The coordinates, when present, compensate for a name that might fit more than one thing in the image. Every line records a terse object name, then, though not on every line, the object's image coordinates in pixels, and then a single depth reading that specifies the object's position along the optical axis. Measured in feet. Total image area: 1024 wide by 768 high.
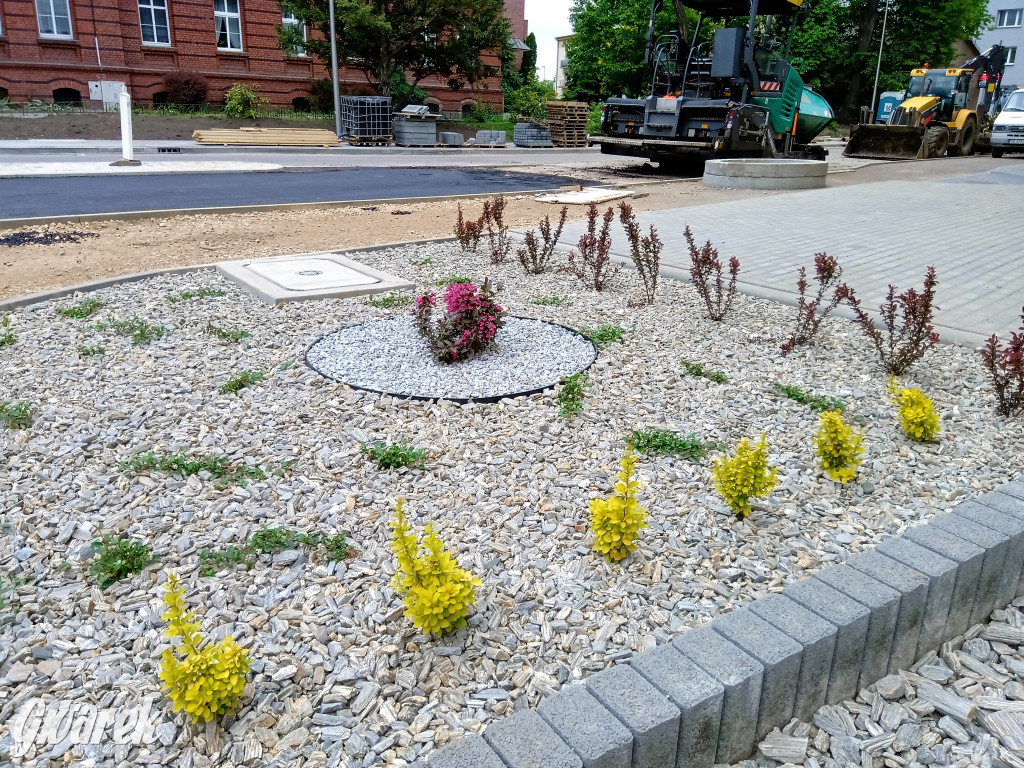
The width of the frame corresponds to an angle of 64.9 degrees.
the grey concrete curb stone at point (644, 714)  6.56
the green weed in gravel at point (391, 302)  20.26
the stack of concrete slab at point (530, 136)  102.82
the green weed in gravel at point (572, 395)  13.74
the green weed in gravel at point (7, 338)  17.13
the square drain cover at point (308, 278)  20.83
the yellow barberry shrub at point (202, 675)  6.96
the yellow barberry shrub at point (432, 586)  7.93
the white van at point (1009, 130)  84.94
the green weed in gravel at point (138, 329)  17.34
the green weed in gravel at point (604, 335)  17.68
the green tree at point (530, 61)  171.63
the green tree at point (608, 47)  144.77
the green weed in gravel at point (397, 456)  11.94
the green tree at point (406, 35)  102.17
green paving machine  55.36
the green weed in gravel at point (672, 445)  12.41
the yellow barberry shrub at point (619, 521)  9.43
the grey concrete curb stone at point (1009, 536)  9.45
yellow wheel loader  81.20
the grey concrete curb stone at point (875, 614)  8.15
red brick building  96.17
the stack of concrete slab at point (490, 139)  104.46
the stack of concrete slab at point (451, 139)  100.73
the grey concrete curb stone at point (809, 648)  7.66
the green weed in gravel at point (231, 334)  17.37
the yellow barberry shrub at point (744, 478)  10.33
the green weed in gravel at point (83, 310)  19.17
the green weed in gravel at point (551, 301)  21.03
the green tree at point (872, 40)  154.20
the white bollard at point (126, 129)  60.85
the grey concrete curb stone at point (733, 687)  7.15
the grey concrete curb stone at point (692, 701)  6.85
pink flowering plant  15.89
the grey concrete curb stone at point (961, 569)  8.89
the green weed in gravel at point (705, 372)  15.44
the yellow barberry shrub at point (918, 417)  12.66
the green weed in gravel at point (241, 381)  14.61
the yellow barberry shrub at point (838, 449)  11.32
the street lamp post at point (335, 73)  94.58
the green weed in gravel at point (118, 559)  9.26
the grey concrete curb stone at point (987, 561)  9.18
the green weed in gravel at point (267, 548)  9.53
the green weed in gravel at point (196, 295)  20.79
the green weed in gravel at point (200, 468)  11.49
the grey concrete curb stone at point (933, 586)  8.63
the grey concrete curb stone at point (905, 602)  8.39
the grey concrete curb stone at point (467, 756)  6.21
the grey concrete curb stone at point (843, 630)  7.91
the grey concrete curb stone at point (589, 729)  6.32
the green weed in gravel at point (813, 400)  14.23
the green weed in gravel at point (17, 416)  13.00
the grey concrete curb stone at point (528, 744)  6.19
